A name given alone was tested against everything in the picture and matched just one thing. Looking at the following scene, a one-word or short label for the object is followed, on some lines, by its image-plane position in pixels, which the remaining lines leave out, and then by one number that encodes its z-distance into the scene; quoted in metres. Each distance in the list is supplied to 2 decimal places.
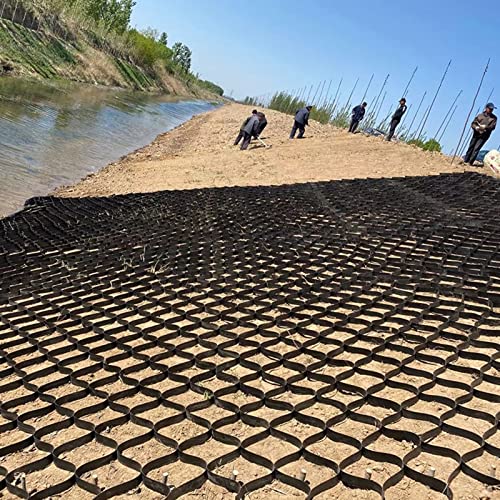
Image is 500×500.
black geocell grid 2.87
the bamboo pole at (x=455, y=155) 15.93
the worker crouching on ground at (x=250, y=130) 19.42
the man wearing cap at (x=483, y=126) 13.99
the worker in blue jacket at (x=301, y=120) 21.75
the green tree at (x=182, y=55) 92.07
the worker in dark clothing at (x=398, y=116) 20.02
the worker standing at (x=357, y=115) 23.09
